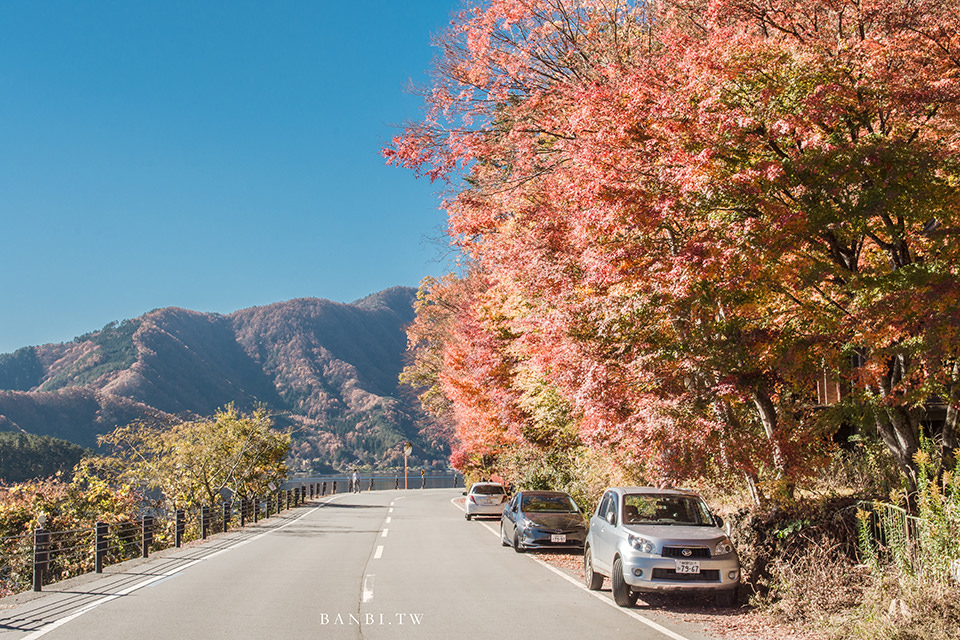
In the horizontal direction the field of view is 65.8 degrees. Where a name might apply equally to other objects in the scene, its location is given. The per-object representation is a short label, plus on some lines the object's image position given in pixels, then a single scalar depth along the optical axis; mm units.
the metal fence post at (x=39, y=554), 11297
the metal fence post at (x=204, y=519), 21197
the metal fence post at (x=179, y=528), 18656
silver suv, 9688
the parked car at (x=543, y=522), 17047
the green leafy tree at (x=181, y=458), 27500
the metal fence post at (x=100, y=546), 13570
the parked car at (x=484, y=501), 28922
